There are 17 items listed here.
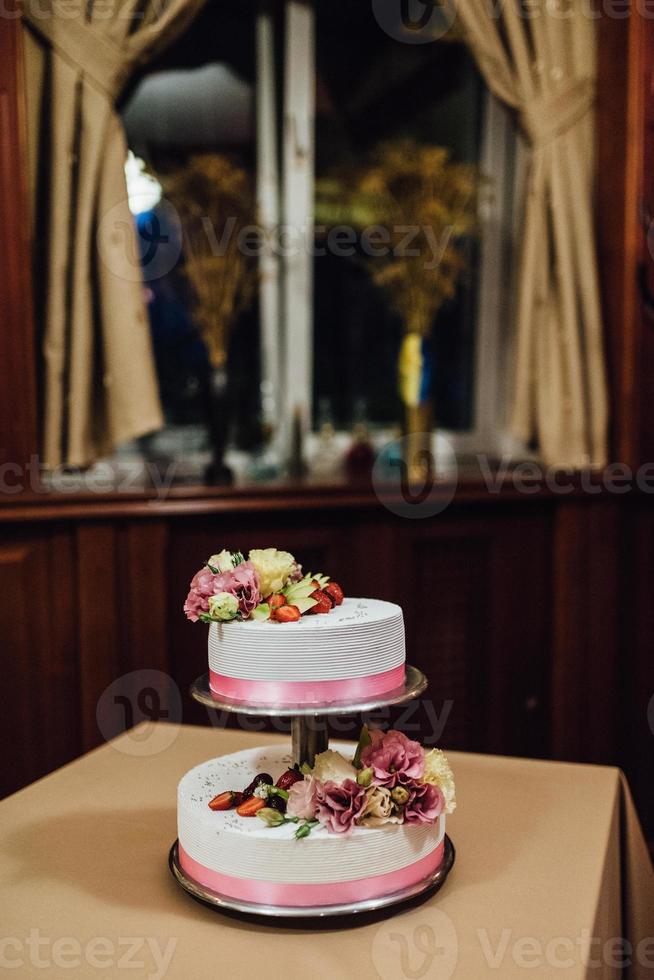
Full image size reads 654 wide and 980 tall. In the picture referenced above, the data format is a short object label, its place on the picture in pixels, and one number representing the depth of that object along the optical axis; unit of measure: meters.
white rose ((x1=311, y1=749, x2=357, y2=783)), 1.03
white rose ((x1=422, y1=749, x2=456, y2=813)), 1.05
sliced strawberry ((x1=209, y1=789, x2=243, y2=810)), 1.05
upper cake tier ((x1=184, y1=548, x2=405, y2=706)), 1.02
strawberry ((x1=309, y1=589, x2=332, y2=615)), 1.12
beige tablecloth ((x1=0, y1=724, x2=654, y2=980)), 0.91
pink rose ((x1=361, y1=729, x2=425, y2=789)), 1.01
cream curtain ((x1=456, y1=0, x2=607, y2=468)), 2.53
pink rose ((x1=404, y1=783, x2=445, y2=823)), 1.01
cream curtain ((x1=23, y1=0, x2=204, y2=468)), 2.15
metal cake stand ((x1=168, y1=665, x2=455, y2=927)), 0.97
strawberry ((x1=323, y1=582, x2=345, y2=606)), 1.16
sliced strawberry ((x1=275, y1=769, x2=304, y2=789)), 1.06
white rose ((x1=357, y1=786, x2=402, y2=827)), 0.99
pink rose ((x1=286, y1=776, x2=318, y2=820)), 1.00
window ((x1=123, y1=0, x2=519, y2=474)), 2.57
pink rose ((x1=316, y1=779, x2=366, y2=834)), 0.97
